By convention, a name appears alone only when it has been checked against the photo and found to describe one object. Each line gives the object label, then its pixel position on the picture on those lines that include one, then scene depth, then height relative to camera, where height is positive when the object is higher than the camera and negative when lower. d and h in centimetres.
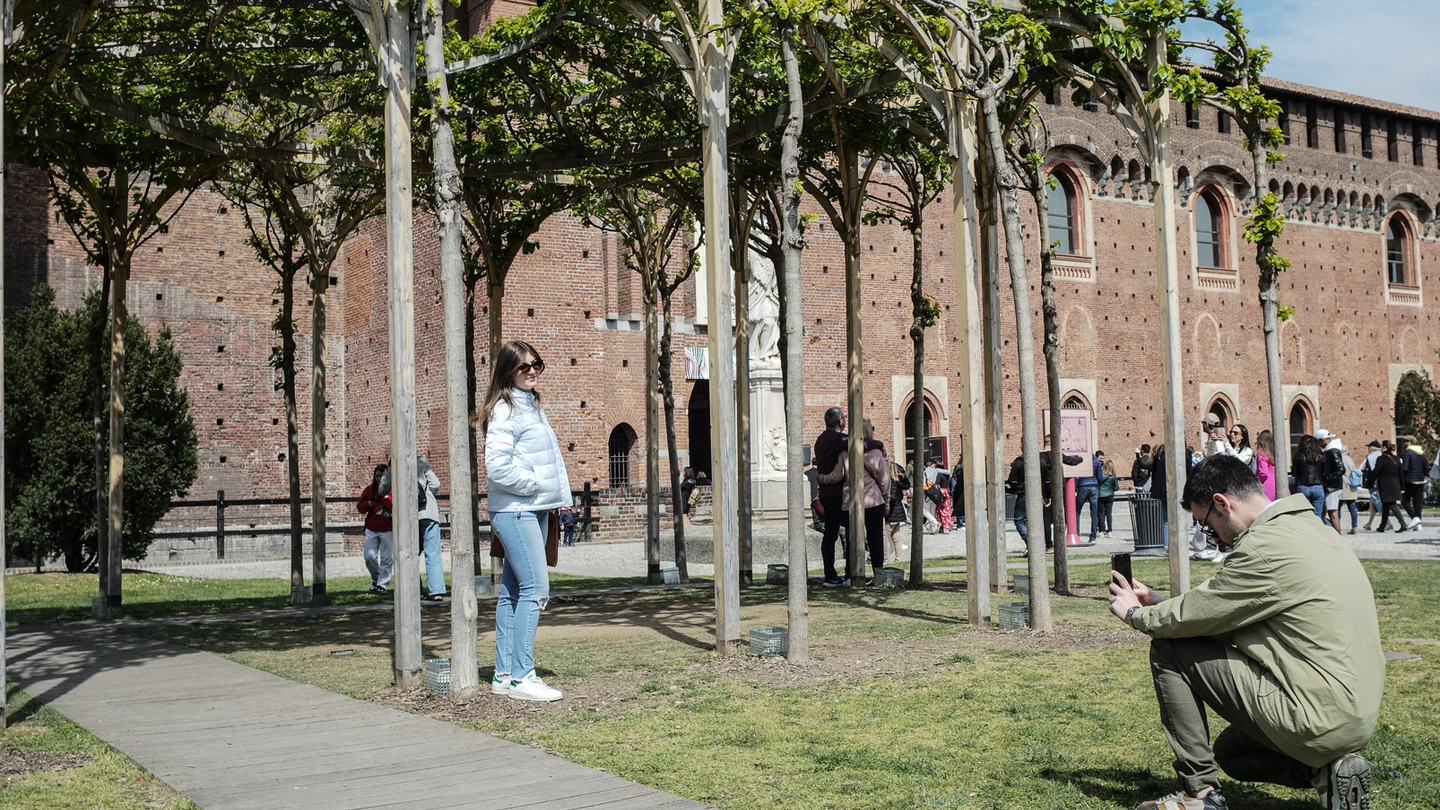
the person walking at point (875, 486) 1309 -31
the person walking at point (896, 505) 1744 -69
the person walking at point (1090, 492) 2236 -75
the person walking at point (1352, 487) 2251 -94
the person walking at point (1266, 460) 1362 -18
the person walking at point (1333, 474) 1942 -49
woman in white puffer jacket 637 -13
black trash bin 1747 -105
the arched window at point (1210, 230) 4016 +658
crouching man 371 -61
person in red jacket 1354 -70
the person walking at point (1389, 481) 2172 -69
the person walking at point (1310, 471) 1765 -40
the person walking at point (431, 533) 1298 -65
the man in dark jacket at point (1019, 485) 1898 -51
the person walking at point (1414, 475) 2320 -64
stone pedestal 2691 +70
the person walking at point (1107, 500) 2311 -92
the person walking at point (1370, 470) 2321 -55
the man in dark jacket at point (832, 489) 1309 -34
